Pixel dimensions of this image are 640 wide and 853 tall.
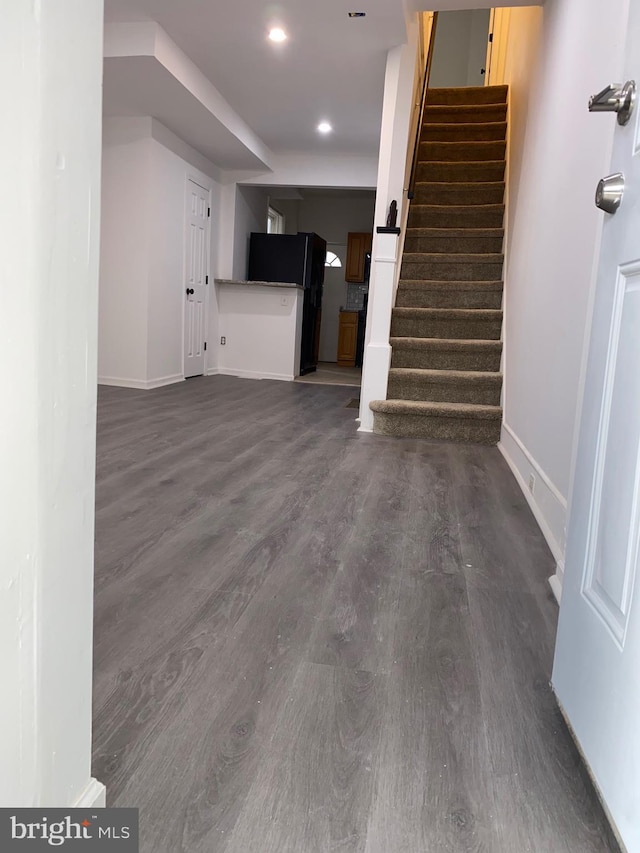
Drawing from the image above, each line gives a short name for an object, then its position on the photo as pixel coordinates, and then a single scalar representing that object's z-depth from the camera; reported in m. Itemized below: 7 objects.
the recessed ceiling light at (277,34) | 3.83
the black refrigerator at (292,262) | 7.30
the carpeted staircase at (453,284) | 3.86
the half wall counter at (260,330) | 6.83
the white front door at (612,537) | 0.85
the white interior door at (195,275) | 6.11
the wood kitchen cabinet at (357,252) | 9.88
